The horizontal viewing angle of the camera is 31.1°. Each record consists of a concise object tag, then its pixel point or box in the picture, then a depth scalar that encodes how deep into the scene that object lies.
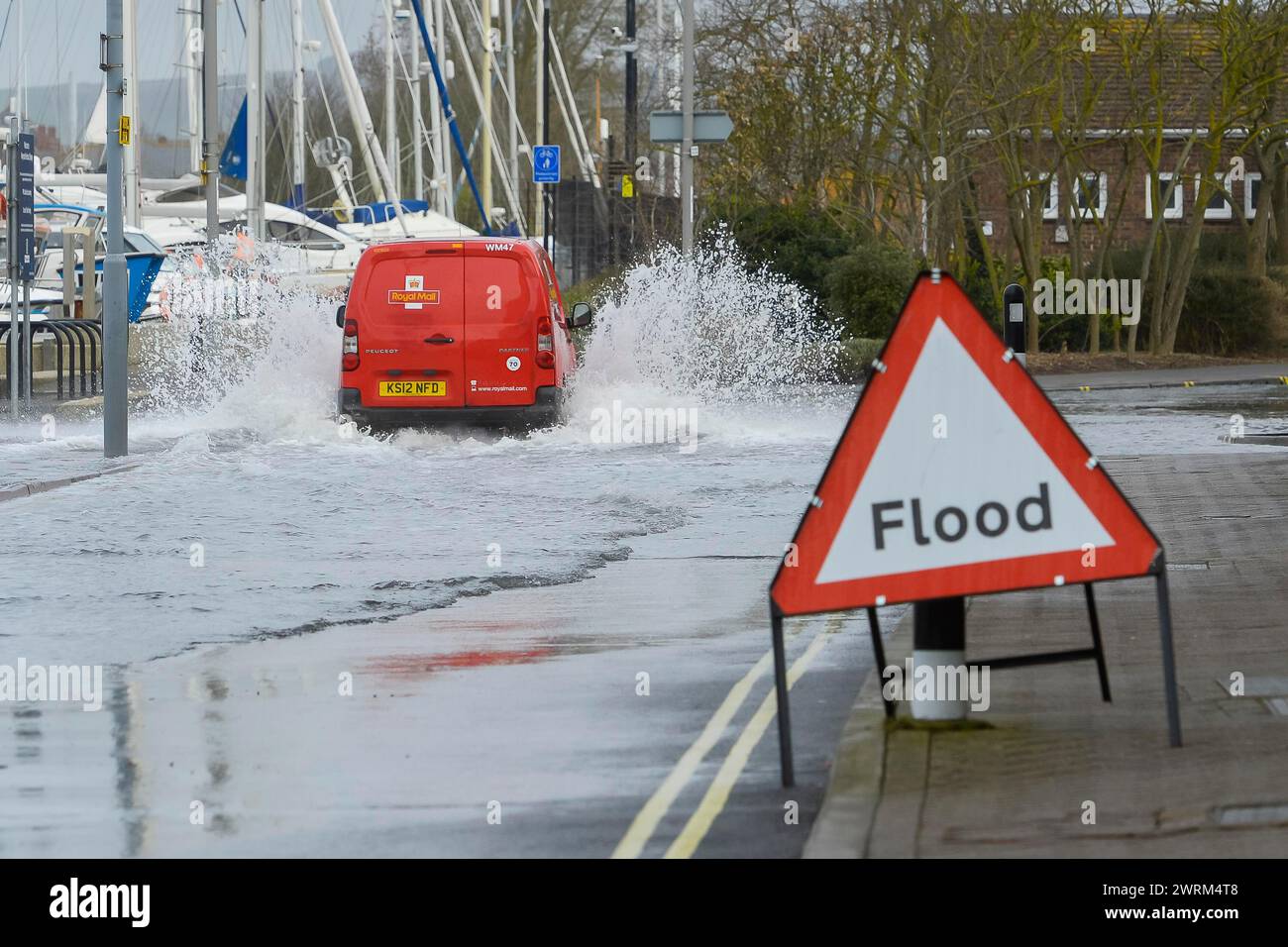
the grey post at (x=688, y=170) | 31.67
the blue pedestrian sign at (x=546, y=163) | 40.38
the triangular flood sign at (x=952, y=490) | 7.25
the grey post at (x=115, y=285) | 19.58
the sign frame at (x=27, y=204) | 23.95
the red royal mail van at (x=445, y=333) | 20.28
